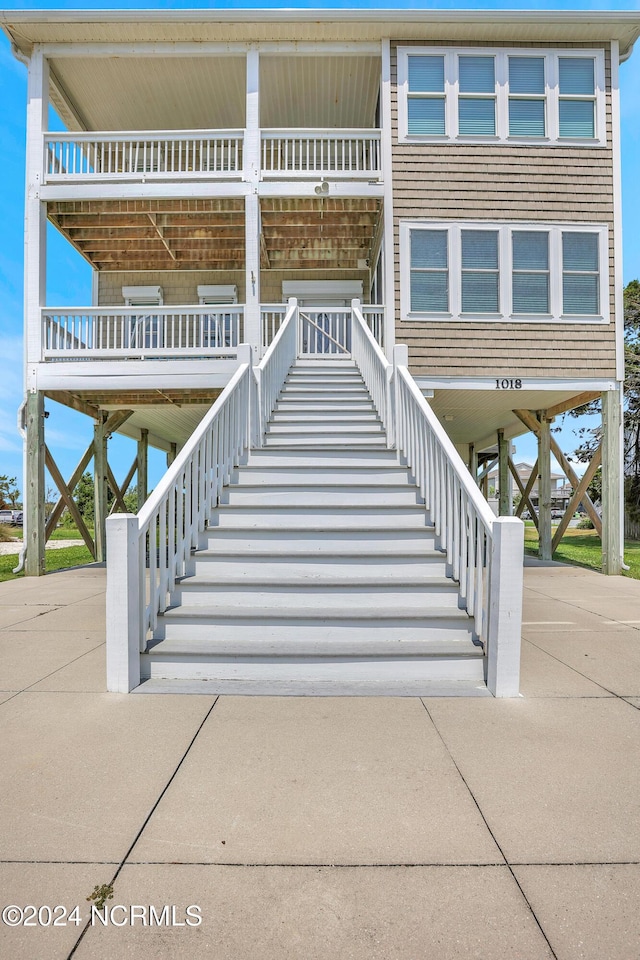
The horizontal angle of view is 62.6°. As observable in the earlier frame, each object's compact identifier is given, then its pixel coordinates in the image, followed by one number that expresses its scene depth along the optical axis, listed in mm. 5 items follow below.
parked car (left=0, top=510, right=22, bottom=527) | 37450
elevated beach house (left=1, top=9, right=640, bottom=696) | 8711
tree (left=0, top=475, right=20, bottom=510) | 34531
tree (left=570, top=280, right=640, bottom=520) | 18562
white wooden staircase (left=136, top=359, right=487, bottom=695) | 3553
